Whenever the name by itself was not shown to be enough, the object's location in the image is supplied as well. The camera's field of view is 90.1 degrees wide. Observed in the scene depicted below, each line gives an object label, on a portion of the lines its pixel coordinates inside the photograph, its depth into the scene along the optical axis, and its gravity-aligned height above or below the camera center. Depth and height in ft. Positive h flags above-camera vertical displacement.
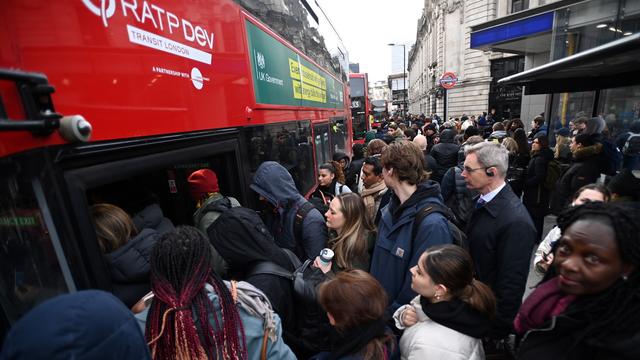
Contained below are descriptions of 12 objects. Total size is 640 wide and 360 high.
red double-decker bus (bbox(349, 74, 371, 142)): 55.06 -0.05
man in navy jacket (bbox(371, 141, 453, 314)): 7.02 -2.82
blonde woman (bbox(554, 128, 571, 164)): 19.52 -3.72
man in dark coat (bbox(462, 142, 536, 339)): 6.87 -3.18
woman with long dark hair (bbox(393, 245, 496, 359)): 5.24 -3.62
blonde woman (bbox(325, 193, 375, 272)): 8.51 -3.46
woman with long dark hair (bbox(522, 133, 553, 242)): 15.75 -4.55
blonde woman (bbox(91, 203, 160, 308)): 5.13 -2.06
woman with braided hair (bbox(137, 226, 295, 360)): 4.09 -2.51
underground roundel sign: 40.73 +1.88
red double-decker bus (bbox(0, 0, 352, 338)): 3.53 +0.13
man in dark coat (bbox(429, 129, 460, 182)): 17.78 -3.38
